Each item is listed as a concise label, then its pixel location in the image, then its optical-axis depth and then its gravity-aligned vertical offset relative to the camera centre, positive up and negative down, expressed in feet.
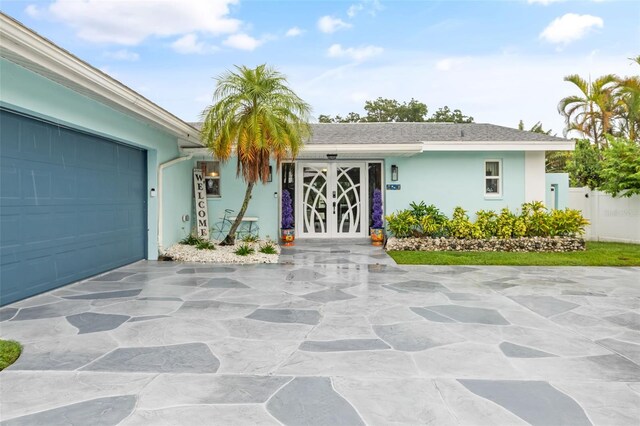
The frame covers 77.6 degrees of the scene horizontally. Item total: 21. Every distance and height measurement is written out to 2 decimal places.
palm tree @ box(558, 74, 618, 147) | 56.24 +13.94
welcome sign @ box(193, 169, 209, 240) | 35.83 -0.18
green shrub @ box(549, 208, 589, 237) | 34.22 -1.89
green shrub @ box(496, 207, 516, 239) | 34.37 -1.97
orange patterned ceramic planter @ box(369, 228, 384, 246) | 36.73 -3.10
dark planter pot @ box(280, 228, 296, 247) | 36.47 -3.04
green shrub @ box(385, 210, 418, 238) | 35.14 -1.92
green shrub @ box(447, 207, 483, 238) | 34.50 -2.35
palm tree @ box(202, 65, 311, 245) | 27.53 +6.00
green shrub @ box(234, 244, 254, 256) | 29.09 -3.48
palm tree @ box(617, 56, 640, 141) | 51.52 +13.68
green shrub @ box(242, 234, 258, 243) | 33.68 -3.04
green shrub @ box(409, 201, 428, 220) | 35.94 -0.80
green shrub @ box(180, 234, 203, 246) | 32.22 -3.01
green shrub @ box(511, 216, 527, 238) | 34.37 -2.31
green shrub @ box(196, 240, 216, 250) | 30.48 -3.23
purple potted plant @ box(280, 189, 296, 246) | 36.55 -1.86
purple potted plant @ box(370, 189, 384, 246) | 36.78 -1.79
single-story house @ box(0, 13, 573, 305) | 16.22 +2.28
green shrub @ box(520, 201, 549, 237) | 34.42 -1.72
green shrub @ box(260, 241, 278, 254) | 30.14 -3.53
